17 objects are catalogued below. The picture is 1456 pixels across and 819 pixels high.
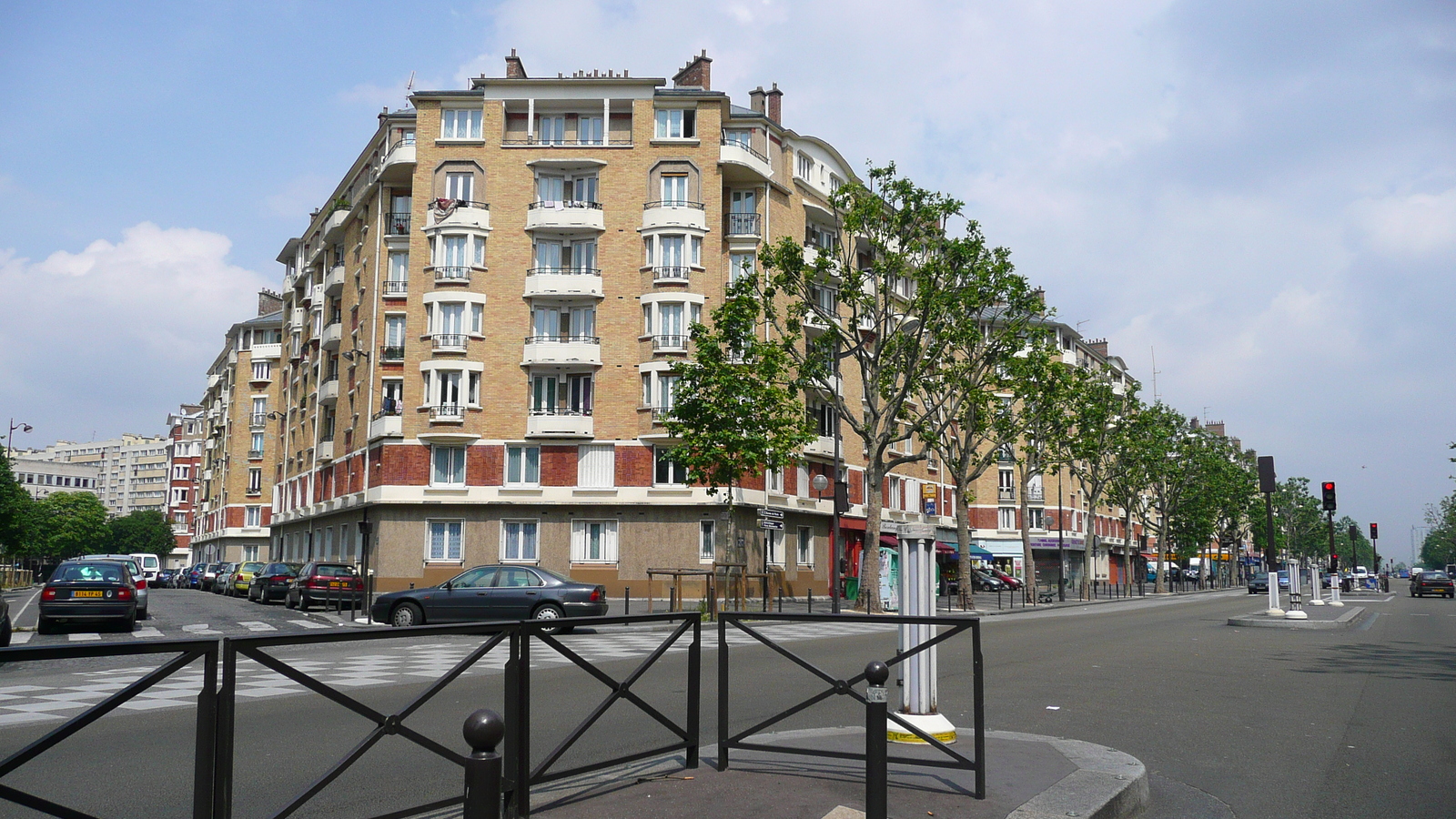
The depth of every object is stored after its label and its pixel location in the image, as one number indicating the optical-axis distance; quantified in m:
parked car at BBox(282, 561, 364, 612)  30.33
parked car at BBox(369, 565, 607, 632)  21.98
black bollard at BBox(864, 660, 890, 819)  4.71
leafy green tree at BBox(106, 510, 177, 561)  131.98
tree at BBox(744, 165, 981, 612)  30.41
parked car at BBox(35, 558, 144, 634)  21.52
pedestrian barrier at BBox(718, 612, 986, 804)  6.10
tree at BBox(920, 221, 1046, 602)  30.83
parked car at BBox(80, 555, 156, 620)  25.52
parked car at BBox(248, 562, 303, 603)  35.44
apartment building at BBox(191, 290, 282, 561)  77.69
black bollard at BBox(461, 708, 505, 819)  3.27
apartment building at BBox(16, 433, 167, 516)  181.38
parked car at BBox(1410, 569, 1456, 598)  53.09
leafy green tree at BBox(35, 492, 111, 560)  112.38
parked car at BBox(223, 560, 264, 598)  43.65
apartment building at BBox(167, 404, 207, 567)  128.12
